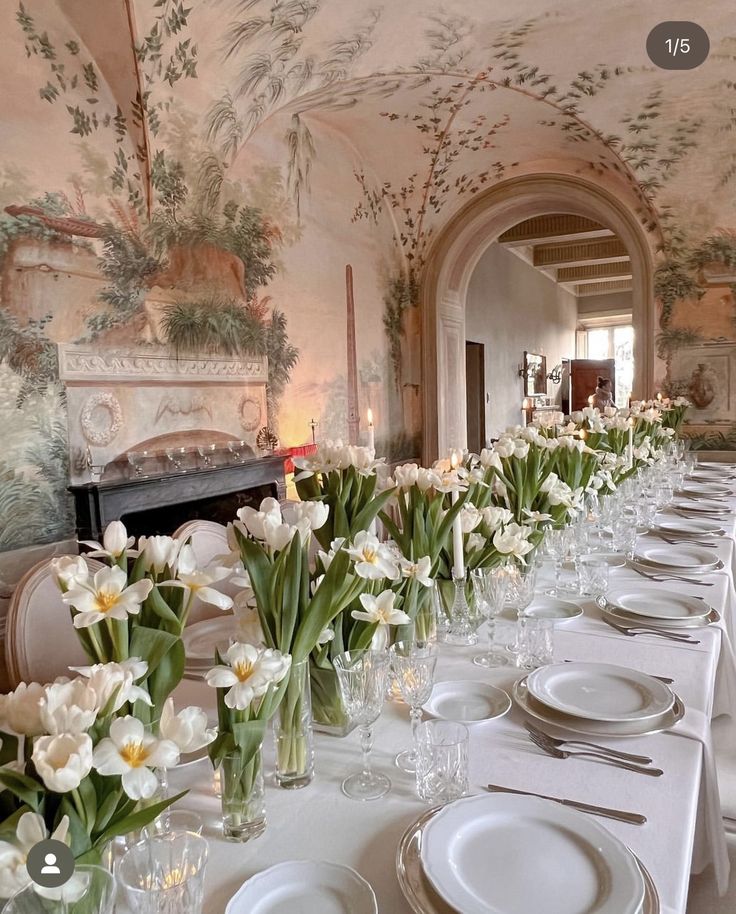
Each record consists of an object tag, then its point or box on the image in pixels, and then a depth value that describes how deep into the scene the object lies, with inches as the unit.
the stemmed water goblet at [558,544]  89.4
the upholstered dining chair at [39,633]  79.5
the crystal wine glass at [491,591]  69.8
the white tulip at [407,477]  69.7
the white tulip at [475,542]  76.6
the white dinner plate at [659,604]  79.1
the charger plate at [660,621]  76.4
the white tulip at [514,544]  73.1
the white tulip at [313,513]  46.2
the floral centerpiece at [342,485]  68.0
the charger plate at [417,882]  34.2
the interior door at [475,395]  427.8
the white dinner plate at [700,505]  147.5
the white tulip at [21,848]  25.9
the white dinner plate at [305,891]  34.5
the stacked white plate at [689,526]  127.2
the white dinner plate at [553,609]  79.6
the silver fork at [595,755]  47.1
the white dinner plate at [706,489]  173.9
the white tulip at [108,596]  35.7
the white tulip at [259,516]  45.9
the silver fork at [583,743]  48.6
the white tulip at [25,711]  30.0
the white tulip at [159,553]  41.4
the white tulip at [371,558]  47.0
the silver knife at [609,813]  41.6
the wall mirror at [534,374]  508.7
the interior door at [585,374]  625.0
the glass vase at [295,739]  45.4
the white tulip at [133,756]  28.6
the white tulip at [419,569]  56.9
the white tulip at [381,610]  50.6
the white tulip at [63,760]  26.5
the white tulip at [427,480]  69.1
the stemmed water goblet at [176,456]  183.9
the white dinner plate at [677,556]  101.7
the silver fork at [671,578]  95.2
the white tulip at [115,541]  40.9
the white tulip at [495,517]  74.5
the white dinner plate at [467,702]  56.4
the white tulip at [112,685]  30.0
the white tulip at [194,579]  39.4
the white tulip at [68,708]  28.2
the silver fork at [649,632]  72.7
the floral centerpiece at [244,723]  37.5
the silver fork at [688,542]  118.6
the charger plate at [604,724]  52.4
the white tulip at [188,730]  32.4
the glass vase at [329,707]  53.8
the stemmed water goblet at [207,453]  195.3
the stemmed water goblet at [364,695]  46.9
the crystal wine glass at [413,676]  50.2
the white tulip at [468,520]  73.8
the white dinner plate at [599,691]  54.5
